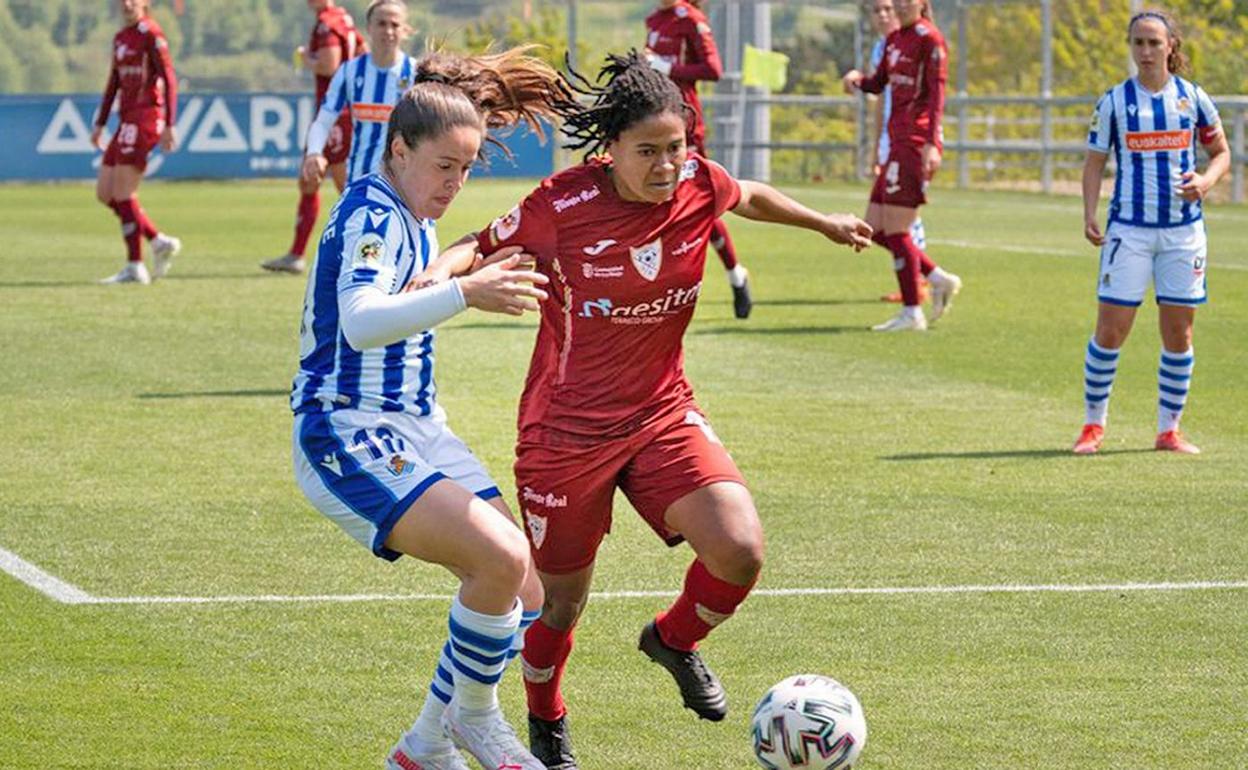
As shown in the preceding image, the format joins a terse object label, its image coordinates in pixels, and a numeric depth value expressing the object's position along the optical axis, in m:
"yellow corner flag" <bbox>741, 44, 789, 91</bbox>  34.62
